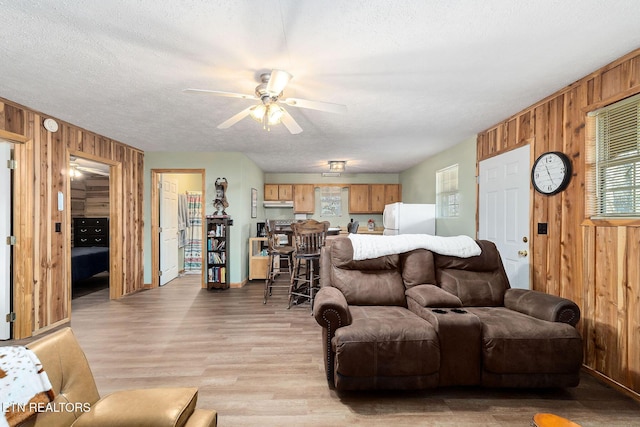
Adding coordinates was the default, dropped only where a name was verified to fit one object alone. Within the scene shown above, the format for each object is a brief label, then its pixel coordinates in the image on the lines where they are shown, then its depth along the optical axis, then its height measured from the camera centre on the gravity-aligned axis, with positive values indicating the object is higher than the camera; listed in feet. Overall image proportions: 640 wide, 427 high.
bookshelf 15.92 -2.28
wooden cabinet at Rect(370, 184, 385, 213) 23.56 +1.21
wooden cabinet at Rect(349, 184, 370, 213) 23.61 +1.29
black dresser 21.54 -1.52
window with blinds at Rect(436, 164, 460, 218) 15.10 +1.11
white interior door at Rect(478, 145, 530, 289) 9.80 +0.17
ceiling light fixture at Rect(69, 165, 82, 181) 18.86 +2.67
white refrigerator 16.49 -0.36
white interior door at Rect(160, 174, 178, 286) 16.98 -1.00
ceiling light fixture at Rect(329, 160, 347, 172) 18.12 +3.04
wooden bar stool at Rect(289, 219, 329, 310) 12.59 -1.42
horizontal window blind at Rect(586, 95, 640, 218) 6.53 +1.29
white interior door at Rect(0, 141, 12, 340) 9.47 -1.04
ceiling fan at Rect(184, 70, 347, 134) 6.59 +2.86
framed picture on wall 19.12 +0.65
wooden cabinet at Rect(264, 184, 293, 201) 23.30 +1.67
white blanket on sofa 8.59 -0.99
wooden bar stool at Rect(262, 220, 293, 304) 13.61 -1.91
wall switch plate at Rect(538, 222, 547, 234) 8.90 -0.45
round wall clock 8.16 +1.23
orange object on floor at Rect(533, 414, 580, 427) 3.79 -2.80
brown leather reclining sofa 6.15 -2.90
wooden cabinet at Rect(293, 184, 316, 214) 23.50 +1.27
